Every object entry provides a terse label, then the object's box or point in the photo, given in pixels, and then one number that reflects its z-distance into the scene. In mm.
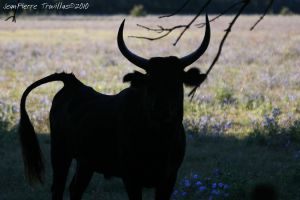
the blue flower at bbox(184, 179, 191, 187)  15934
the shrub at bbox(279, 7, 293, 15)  187625
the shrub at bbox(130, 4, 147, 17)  172625
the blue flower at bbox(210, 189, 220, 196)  15211
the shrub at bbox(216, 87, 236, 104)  31302
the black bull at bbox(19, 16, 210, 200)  11623
